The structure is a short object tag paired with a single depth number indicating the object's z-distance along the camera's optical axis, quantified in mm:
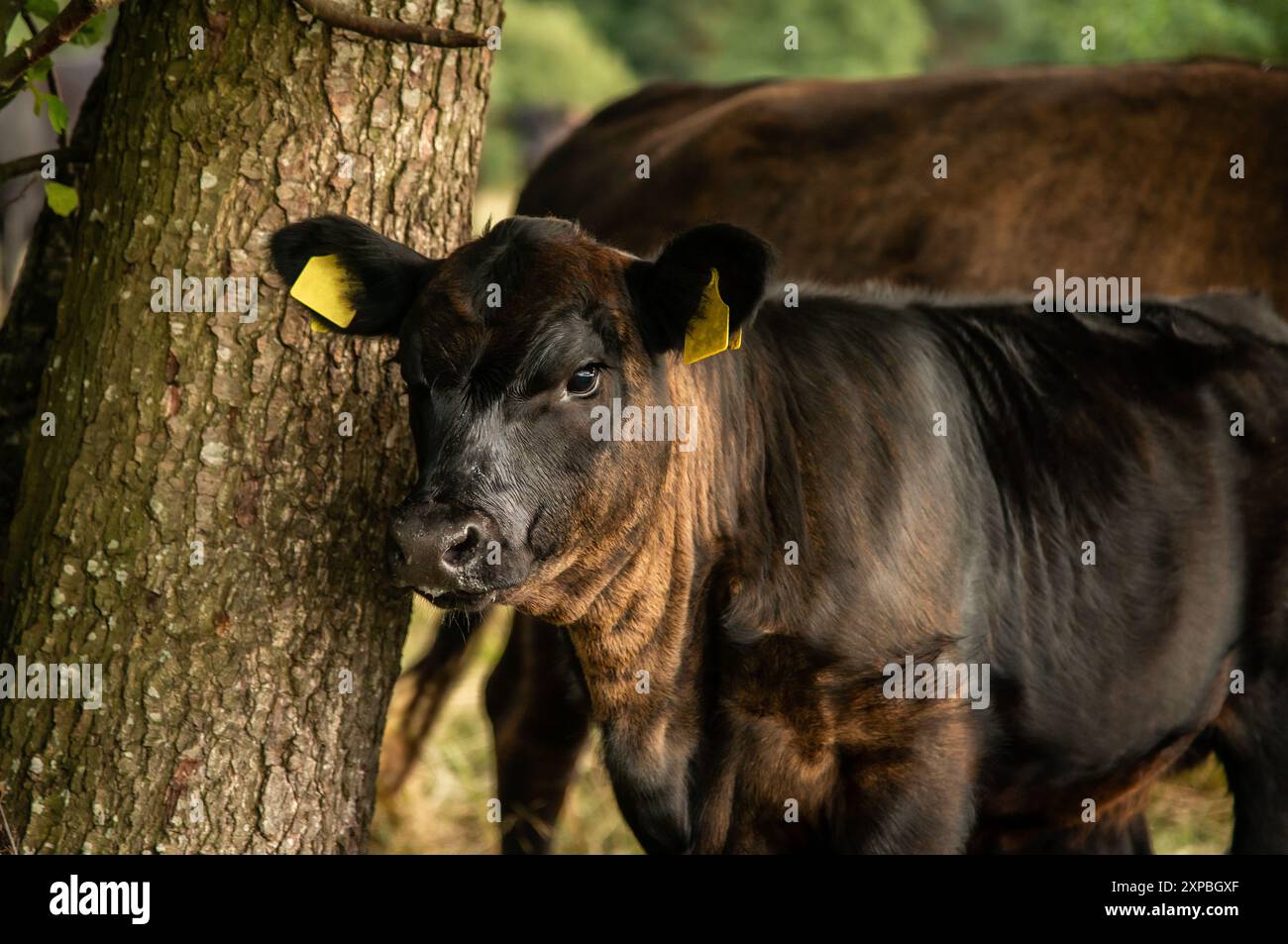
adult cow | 5203
